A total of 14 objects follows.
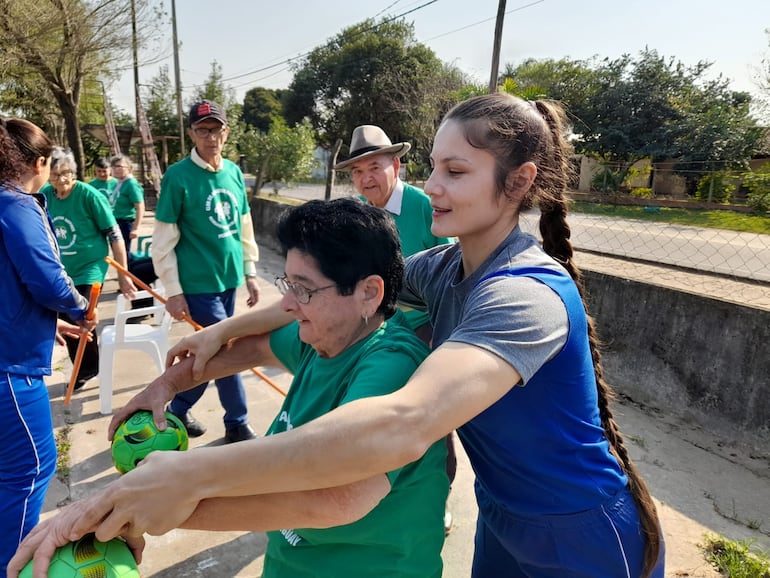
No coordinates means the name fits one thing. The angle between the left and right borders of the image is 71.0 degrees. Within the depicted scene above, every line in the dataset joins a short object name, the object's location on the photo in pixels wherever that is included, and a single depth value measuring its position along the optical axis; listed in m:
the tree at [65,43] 11.96
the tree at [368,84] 28.08
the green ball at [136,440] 1.60
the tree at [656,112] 17.80
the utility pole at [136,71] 14.63
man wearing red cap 3.50
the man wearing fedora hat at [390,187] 2.93
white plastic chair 3.99
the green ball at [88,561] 0.96
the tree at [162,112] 22.33
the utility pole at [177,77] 20.67
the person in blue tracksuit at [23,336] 1.96
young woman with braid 0.90
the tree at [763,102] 14.91
